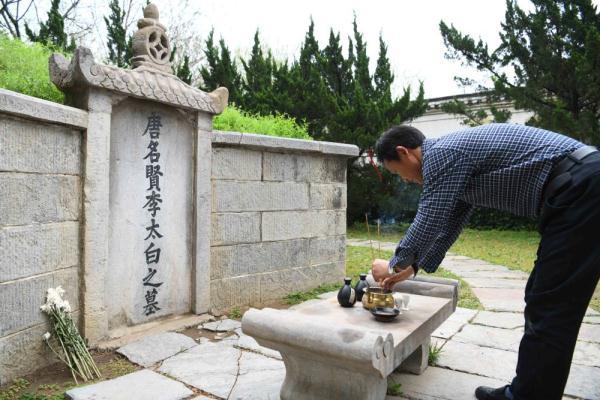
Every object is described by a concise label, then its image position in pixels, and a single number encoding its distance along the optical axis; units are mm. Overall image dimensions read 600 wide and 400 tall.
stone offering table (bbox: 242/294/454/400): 2070
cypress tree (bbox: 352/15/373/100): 13289
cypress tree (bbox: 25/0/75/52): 9617
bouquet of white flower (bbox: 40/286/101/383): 3080
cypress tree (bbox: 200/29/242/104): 12352
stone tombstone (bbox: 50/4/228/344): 3502
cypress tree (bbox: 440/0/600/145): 10094
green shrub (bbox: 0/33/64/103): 3961
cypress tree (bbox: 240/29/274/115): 12102
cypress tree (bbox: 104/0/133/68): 11727
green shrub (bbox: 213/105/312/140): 5689
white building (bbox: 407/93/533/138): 15380
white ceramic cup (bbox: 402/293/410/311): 2941
